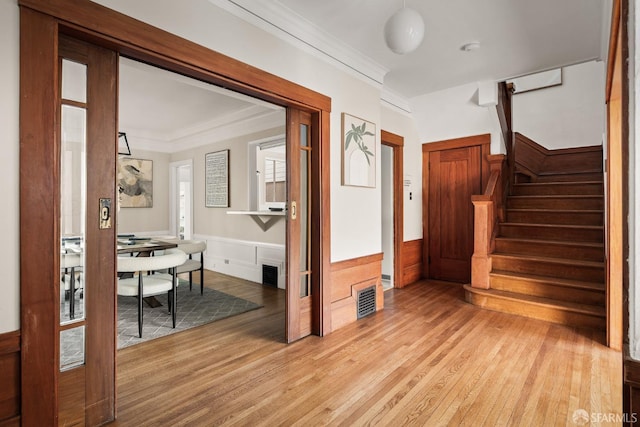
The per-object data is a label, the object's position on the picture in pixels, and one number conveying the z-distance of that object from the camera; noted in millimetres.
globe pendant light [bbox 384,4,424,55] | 2057
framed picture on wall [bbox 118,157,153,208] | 6406
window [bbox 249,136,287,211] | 5332
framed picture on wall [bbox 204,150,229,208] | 5770
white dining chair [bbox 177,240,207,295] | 4180
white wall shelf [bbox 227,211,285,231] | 4852
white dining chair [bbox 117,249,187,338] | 3037
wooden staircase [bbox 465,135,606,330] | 3385
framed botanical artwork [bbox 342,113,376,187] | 3350
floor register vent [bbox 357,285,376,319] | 3560
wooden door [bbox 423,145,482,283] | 4883
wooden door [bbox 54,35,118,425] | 1700
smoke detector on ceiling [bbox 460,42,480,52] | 3322
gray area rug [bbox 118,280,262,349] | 3182
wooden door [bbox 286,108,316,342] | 2928
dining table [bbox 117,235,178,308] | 3715
